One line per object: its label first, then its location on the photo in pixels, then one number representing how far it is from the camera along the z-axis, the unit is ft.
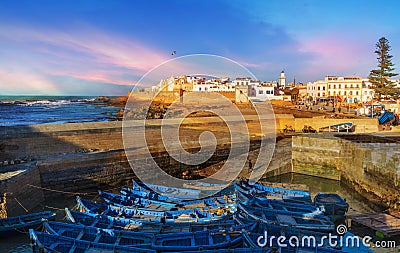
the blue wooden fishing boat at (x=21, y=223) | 33.27
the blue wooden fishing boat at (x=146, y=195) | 39.83
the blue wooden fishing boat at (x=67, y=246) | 24.27
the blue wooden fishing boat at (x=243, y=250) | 22.78
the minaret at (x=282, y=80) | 261.36
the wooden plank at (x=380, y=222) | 33.76
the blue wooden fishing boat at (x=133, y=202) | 37.09
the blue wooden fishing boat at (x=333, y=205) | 37.81
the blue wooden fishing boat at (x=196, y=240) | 24.99
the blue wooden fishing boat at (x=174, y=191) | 41.67
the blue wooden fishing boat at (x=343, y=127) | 83.10
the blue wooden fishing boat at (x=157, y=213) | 32.42
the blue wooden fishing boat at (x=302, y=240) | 24.77
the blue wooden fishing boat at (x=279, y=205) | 35.22
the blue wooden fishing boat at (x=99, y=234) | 27.45
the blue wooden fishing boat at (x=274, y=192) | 41.21
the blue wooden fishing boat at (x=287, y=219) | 31.17
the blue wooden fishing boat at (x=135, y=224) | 29.69
